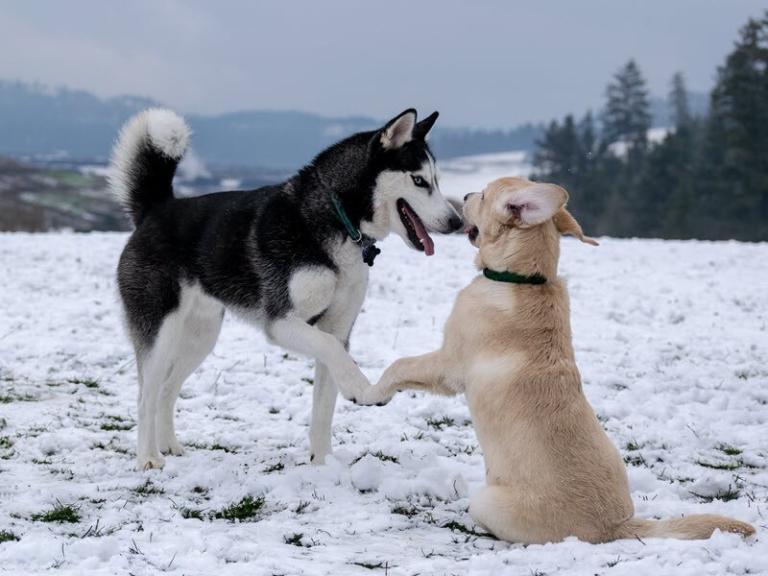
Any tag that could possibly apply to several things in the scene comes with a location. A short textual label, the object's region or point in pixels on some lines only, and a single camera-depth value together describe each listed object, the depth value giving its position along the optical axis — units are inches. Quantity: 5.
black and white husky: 213.6
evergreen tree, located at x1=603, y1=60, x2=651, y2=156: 2955.2
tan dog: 159.3
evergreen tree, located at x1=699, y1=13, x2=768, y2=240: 1873.8
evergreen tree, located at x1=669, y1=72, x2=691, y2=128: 3617.1
